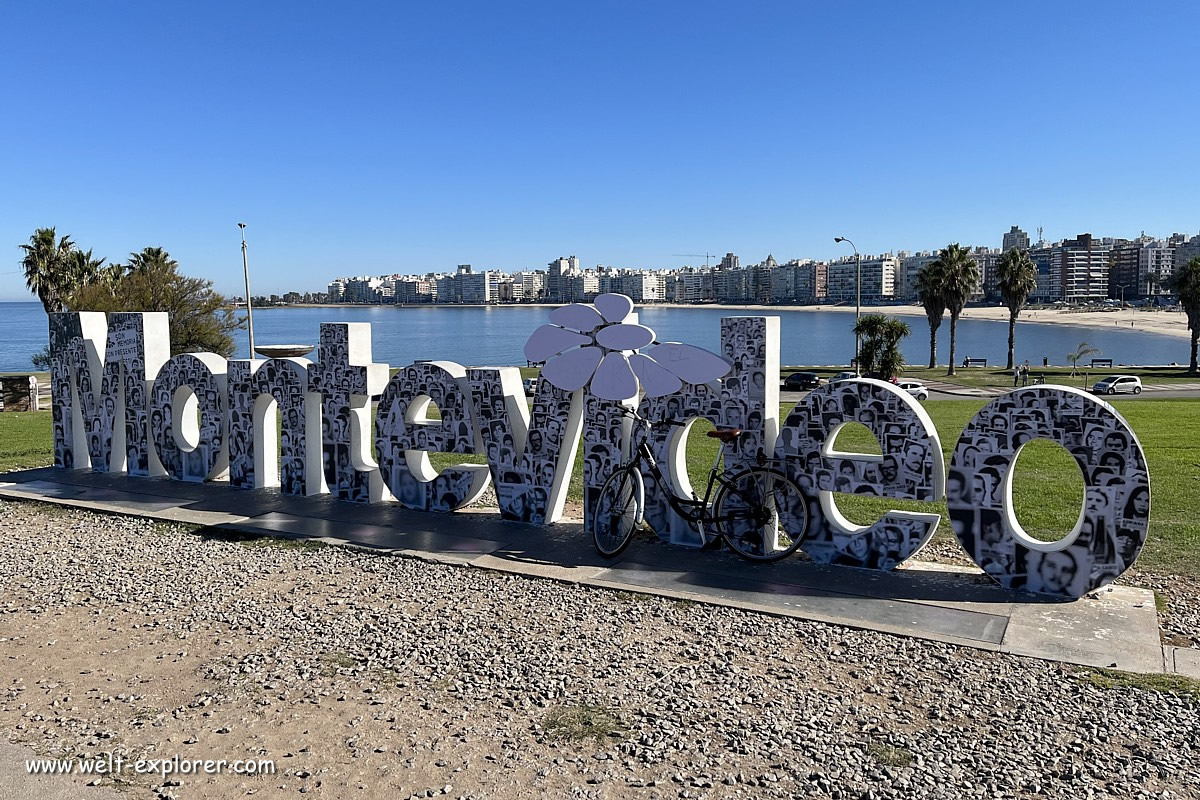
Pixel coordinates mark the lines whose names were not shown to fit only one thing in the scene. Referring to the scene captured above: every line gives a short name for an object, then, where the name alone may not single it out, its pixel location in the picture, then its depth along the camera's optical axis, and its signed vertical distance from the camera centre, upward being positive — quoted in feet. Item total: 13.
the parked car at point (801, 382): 147.84 -10.18
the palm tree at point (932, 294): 215.51 +4.80
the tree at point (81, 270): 171.73 +10.11
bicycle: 31.40 -6.46
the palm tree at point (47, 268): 172.45 +10.31
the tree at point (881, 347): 172.65 -5.74
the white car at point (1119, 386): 139.13 -10.75
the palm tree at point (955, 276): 214.07 +8.70
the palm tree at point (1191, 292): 187.44 +4.18
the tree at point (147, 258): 171.03 +12.44
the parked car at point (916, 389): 131.34 -10.62
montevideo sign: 27.78 -4.20
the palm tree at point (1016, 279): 221.66 +8.15
